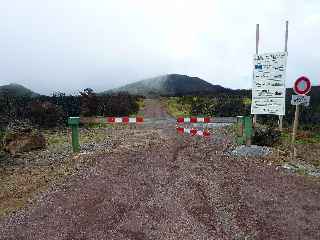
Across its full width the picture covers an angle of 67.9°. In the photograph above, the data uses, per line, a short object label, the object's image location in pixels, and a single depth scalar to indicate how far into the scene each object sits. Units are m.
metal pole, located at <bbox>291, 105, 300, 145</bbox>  6.92
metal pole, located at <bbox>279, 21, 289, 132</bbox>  8.87
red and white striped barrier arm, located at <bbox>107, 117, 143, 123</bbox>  7.57
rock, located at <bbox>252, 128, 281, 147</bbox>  8.15
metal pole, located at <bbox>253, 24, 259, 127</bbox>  9.04
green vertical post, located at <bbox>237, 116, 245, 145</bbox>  7.44
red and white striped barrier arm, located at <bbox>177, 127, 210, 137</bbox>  7.64
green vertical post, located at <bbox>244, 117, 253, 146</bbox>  7.43
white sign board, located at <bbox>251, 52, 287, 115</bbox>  8.56
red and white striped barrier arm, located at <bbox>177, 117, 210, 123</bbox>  7.49
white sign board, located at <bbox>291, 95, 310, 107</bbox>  6.75
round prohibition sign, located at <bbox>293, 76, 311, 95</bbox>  6.72
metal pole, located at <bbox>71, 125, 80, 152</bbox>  7.60
